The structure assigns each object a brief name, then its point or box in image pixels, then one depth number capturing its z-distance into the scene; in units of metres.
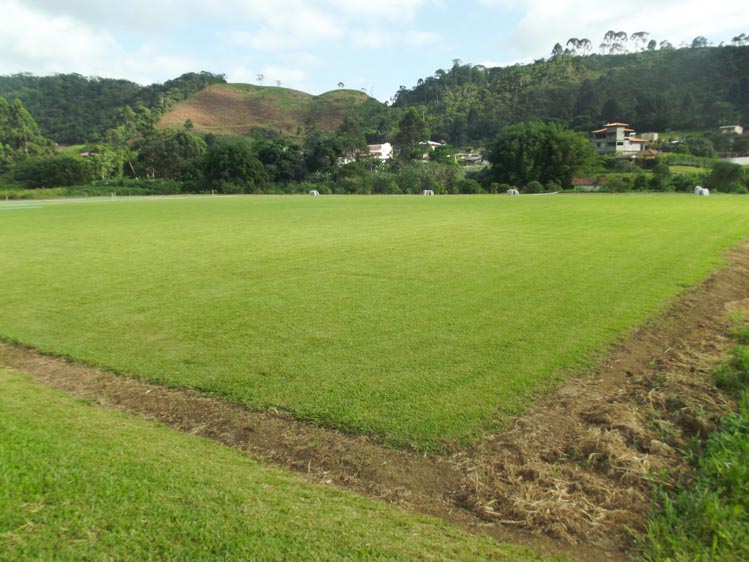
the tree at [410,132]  75.77
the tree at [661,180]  42.44
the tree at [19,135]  66.41
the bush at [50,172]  55.22
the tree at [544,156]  53.62
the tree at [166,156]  64.56
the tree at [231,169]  56.72
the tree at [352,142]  75.69
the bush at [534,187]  49.75
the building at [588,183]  50.81
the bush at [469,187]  52.44
